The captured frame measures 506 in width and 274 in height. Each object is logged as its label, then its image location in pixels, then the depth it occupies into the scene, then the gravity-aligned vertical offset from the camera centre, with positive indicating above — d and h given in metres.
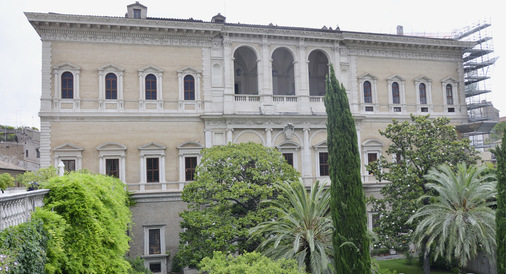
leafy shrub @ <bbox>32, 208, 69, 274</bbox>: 8.94 -1.37
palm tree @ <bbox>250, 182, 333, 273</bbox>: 17.45 -2.79
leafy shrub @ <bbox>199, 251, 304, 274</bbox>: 14.62 -3.52
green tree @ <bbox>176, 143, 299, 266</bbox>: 20.76 -1.38
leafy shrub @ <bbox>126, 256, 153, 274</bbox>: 21.25 -4.82
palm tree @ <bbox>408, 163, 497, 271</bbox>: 19.27 -2.56
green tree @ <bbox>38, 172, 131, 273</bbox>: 9.65 -1.38
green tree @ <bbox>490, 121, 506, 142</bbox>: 58.14 +4.36
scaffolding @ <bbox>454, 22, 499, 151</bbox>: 34.62 +6.93
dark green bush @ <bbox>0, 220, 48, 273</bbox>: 7.38 -1.32
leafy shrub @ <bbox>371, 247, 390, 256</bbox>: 29.70 -6.30
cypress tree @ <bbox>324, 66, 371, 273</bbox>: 16.33 -1.06
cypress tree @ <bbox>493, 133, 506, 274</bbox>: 17.38 -2.27
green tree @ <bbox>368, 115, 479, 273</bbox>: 23.52 -0.11
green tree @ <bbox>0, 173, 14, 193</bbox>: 23.38 -0.22
